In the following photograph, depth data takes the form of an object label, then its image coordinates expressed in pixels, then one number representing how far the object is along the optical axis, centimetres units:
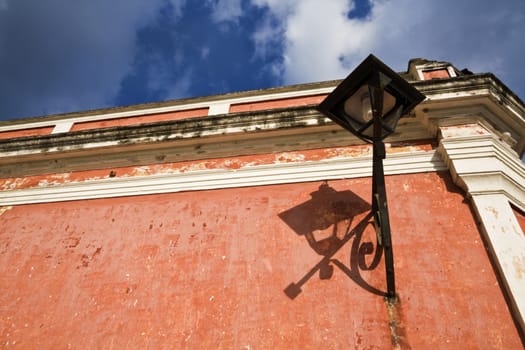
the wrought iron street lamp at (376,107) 245
